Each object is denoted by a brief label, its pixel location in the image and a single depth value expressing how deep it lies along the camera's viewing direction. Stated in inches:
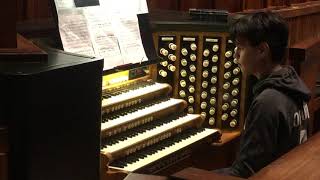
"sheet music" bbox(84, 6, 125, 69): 139.9
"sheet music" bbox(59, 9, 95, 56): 131.4
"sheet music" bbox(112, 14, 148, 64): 148.7
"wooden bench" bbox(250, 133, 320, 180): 56.9
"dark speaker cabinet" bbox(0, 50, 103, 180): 94.9
